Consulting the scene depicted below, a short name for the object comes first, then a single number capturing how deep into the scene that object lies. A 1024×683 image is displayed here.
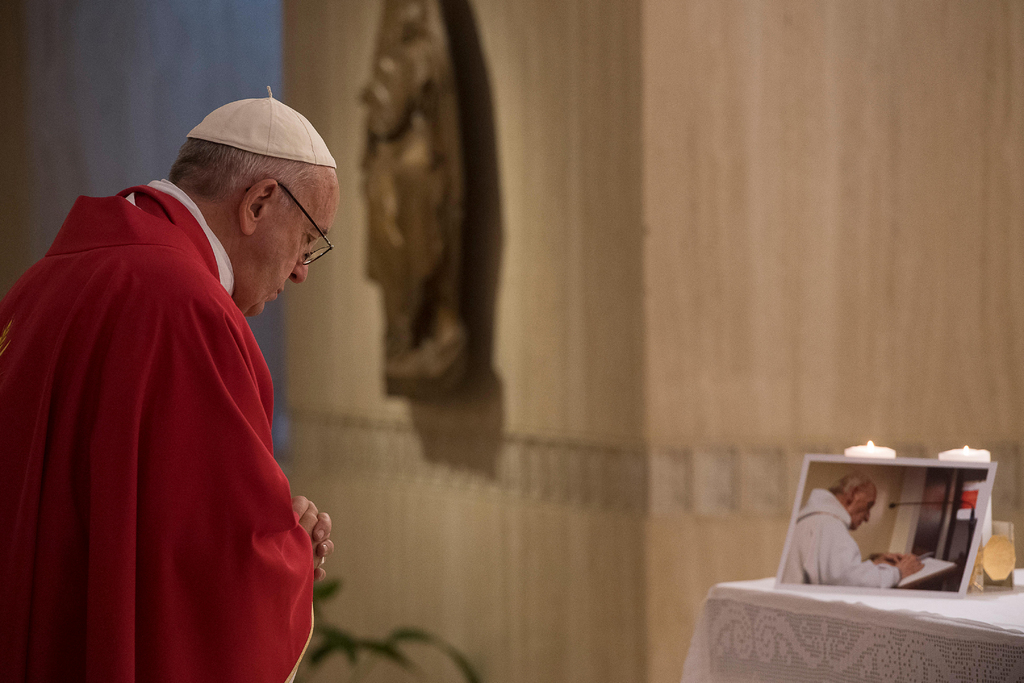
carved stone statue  9.86
